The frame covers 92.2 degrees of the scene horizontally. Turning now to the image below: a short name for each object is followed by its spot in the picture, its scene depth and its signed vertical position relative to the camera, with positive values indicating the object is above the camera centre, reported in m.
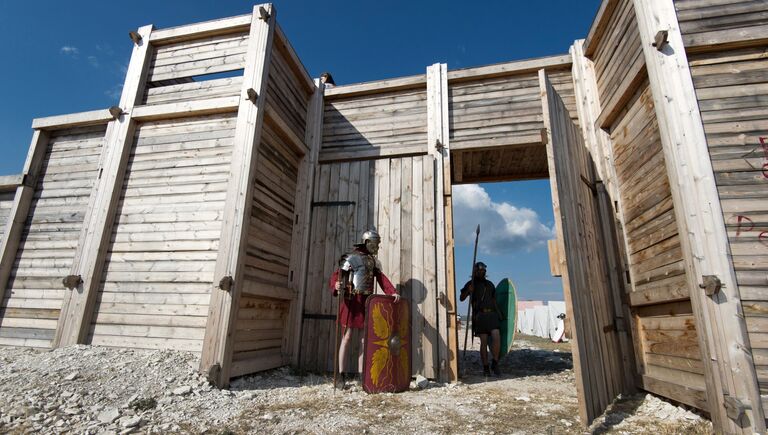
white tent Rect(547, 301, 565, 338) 18.51 +0.01
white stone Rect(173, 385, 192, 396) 3.52 -0.84
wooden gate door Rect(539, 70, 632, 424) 3.15 +0.43
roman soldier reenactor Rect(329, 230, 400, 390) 4.65 +0.22
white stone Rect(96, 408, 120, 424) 2.91 -0.91
